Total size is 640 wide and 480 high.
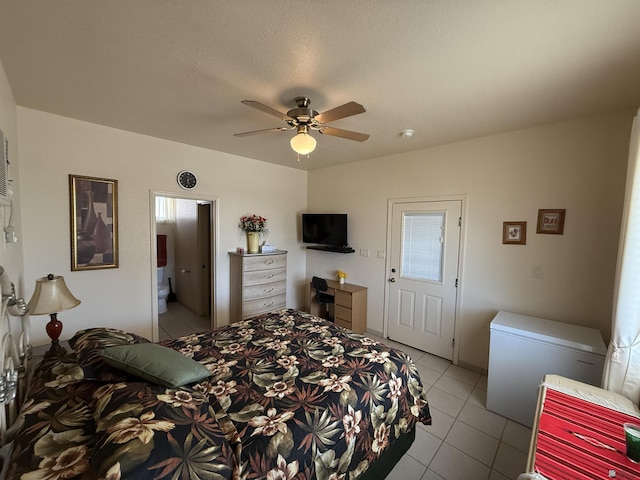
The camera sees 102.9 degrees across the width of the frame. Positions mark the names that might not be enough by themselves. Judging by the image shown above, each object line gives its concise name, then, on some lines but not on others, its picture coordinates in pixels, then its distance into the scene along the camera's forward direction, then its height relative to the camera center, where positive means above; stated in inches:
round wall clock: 127.0 +21.7
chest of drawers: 140.8 -33.8
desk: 144.5 -45.4
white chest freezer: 77.6 -41.3
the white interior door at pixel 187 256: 179.5 -25.3
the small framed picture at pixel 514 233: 102.6 -1.0
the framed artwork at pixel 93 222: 99.9 -0.9
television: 160.1 -1.8
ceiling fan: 67.2 +30.2
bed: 34.2 -36.7
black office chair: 151.7 -39.6
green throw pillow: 48.1 -28.2
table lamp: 69.4 -23.4
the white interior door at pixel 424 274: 122.6 -23.7
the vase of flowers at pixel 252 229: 149.7 -2.9
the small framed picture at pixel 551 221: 94.6 +4.0
